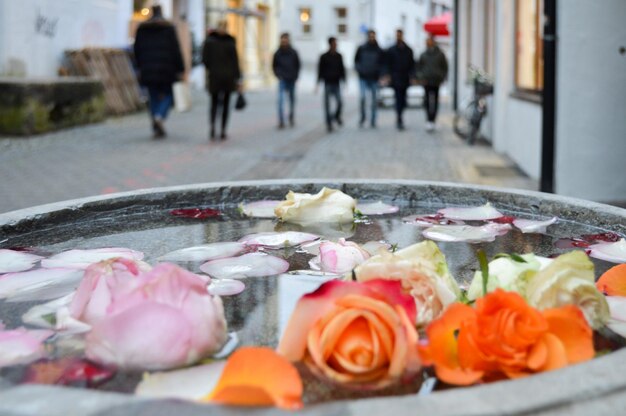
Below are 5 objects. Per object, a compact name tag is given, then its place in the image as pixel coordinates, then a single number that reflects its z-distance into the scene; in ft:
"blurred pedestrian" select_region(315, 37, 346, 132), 59.26
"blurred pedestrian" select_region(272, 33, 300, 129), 60.59
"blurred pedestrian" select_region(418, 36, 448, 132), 55.47
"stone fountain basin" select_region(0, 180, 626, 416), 3.17
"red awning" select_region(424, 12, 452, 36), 94.43
